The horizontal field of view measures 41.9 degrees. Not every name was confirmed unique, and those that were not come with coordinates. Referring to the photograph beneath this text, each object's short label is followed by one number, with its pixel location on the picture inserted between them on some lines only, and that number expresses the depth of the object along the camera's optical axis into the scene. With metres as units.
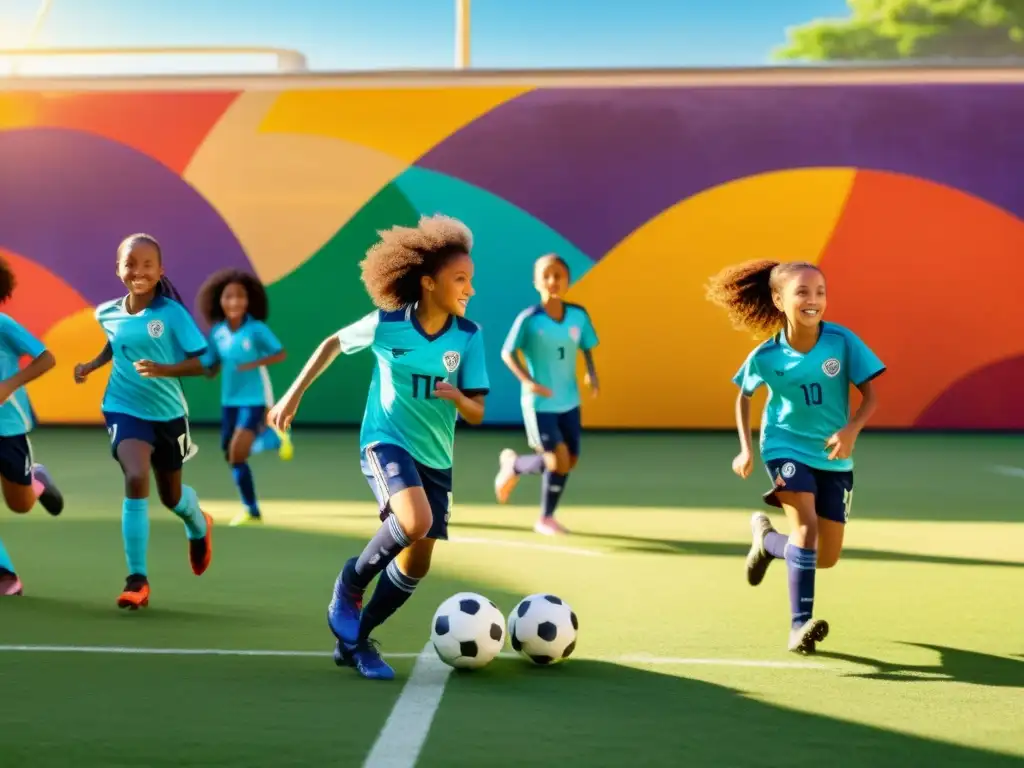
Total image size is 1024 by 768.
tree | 47.97
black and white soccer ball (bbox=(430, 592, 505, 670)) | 5.26
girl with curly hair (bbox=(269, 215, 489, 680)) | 5.24
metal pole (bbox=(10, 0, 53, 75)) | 17.95
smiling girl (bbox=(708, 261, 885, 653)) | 5.93
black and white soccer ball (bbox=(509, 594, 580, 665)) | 5.38
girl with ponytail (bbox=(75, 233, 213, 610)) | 6.68
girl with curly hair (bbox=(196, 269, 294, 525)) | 9.76
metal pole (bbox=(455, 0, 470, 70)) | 17.86
